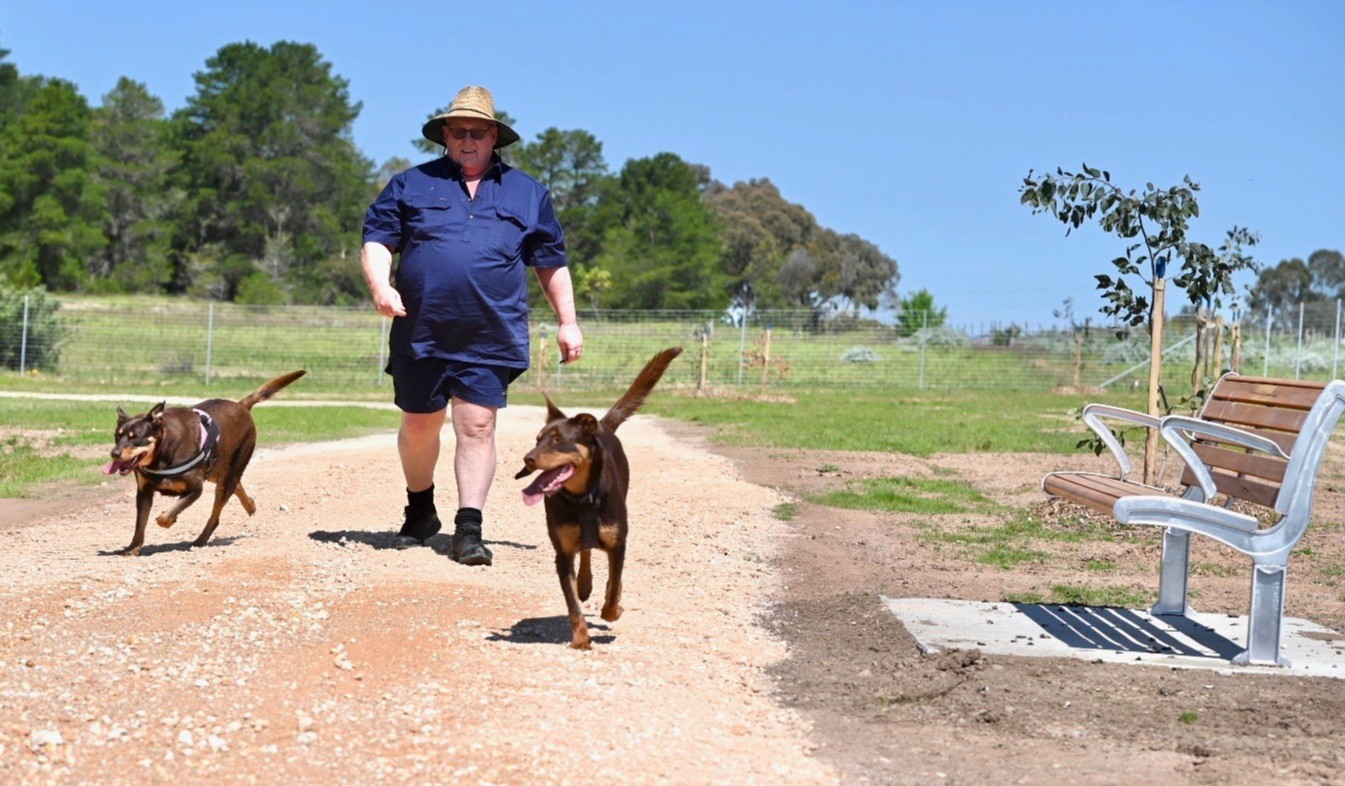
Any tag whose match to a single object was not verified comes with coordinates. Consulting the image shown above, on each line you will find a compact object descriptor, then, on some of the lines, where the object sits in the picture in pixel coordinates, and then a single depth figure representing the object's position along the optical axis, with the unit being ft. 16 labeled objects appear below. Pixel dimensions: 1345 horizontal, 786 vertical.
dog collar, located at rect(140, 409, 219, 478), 24.94
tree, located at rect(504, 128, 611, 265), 244.63
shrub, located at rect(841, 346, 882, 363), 132.25
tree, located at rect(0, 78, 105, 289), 195.62
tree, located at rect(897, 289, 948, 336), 134.62
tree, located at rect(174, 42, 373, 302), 228.63
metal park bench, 19.12
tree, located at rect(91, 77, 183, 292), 212.64
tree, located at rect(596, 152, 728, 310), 234.17
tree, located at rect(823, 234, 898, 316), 313.12
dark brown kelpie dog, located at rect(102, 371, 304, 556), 24.11
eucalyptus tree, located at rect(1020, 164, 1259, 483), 35.40
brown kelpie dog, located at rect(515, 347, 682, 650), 18.13
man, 23.85
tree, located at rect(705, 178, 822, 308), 285.02
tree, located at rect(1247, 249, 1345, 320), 286.05
